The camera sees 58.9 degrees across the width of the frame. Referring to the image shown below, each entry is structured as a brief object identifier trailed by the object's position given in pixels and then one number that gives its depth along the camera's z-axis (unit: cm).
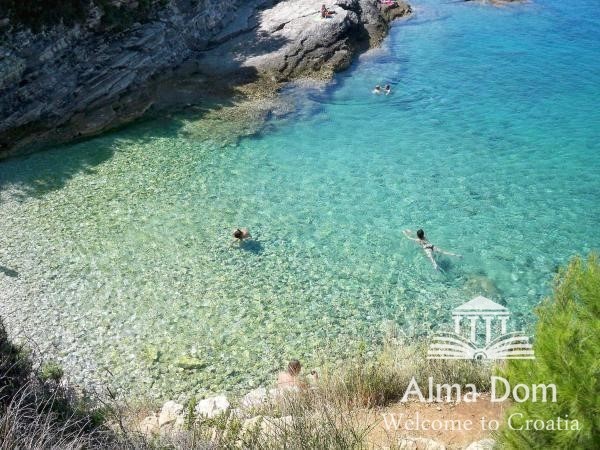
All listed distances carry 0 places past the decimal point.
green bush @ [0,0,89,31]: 1955
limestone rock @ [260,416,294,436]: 660
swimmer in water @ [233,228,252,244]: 1472
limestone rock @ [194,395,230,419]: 968
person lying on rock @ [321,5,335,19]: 2871
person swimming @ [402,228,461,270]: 1443
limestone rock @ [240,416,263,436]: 676
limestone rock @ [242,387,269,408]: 930
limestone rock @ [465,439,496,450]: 704
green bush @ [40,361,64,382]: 852
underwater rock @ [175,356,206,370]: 1127
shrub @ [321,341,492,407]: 879
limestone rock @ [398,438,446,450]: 743
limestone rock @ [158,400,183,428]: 931
